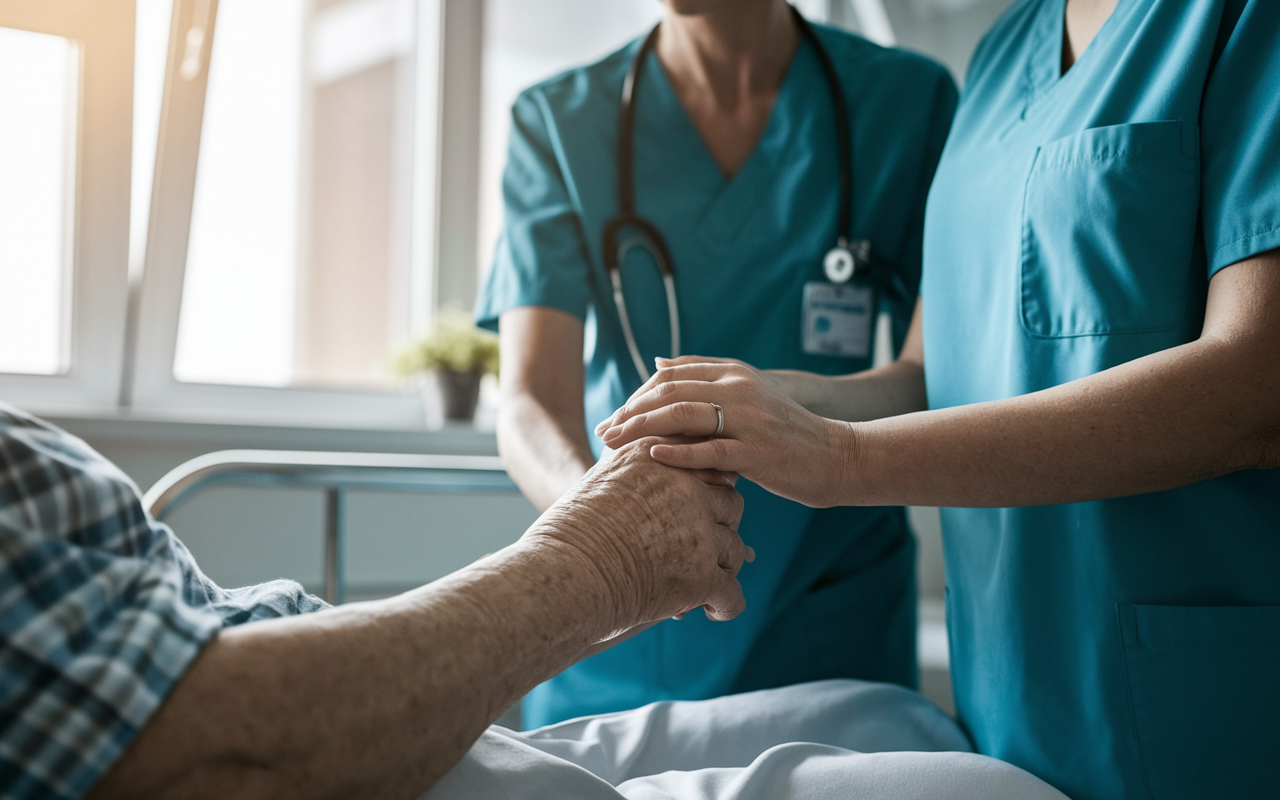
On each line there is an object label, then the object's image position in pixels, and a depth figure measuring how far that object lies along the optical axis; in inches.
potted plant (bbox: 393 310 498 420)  92.0
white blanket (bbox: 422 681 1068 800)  26.6
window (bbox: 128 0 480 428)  87.3
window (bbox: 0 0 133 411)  82.0
